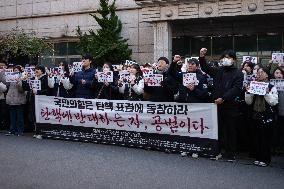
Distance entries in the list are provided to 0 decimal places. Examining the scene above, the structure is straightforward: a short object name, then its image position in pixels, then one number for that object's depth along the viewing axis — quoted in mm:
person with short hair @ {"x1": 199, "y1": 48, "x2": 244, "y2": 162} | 6171
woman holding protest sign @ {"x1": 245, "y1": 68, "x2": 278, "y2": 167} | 5982
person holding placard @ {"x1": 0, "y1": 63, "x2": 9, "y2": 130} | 8683
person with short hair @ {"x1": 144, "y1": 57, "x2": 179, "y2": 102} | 6602
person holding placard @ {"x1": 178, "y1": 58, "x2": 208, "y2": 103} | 6401
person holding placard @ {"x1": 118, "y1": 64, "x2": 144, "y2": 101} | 7033
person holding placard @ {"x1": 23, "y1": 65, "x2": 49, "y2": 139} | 8154
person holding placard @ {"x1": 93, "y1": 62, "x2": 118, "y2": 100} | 7490
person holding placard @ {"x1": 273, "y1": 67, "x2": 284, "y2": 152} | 6246
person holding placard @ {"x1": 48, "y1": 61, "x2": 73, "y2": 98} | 7878
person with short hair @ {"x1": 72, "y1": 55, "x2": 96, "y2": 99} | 7659
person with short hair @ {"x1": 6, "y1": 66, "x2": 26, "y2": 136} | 8315
